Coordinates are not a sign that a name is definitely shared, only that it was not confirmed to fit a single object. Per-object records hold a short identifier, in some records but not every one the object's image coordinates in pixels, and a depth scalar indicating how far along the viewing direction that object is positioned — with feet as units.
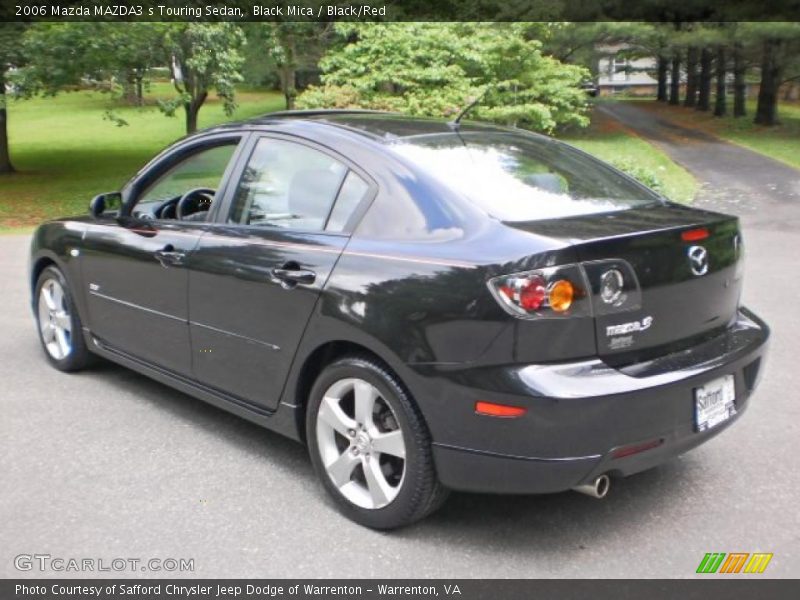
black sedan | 9.96
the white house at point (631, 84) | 256.93
